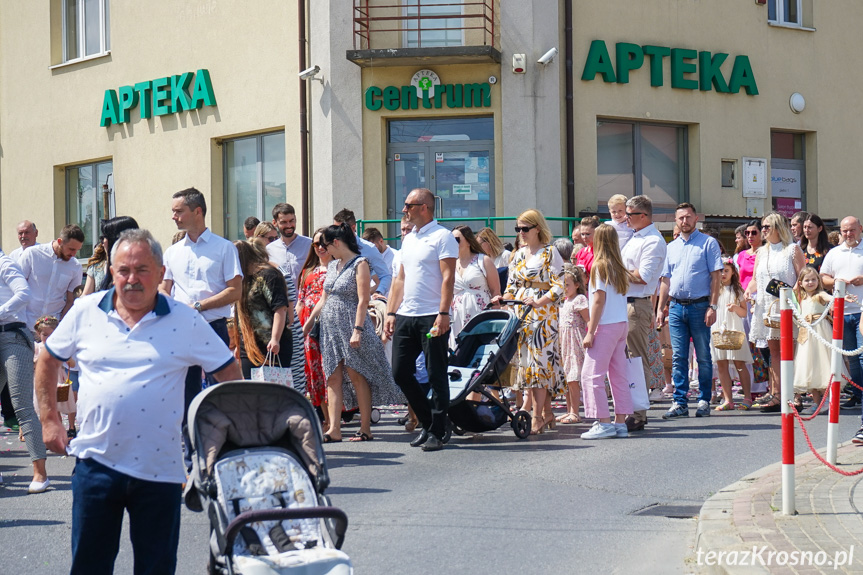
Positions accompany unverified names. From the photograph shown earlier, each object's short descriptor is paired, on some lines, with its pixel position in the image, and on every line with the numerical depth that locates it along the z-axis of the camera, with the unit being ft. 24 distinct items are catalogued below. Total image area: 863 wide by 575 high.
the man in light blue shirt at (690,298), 38.55
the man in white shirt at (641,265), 36.04
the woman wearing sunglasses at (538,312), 34.68
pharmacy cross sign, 61.93
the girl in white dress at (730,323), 40.96
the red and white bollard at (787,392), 20.90
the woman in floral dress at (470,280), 37.76
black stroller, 33.14
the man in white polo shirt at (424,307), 31.71
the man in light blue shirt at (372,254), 38.91
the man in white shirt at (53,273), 38.58
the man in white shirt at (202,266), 26.40
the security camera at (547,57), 61.21
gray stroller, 14.16
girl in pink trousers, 33.24
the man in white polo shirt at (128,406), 14.46
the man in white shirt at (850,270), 38.99
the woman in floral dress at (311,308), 36.55
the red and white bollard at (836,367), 25.91
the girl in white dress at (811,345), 38.11
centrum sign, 61.87
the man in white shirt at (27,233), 38.19
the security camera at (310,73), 62.85
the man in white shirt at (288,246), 41.01
